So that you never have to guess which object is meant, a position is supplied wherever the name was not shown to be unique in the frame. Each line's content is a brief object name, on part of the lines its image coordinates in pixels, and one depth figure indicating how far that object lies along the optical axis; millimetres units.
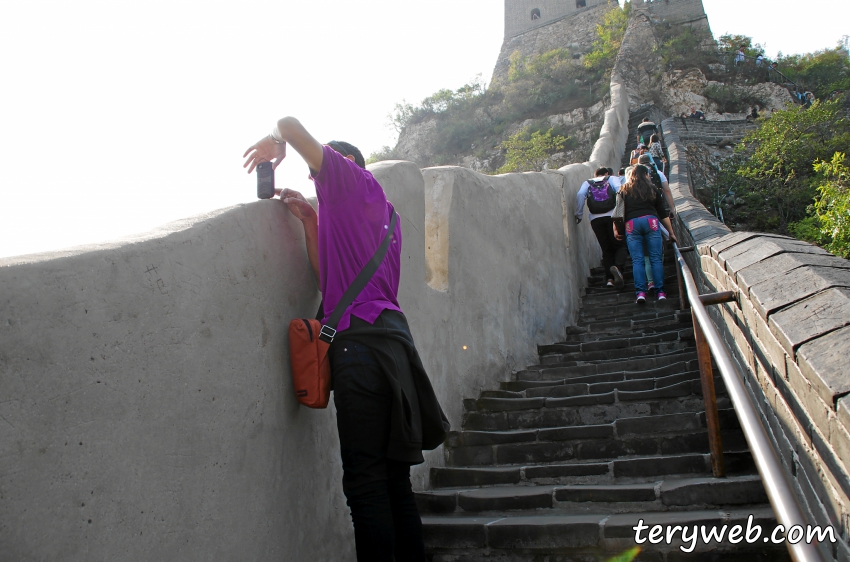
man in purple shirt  2193
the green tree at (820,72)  23839
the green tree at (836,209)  7715
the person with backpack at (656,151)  12445
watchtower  39281
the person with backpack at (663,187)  6736
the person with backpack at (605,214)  7406
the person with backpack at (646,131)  15266
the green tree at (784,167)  12898
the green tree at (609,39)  29250
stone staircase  2641
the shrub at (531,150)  19547
